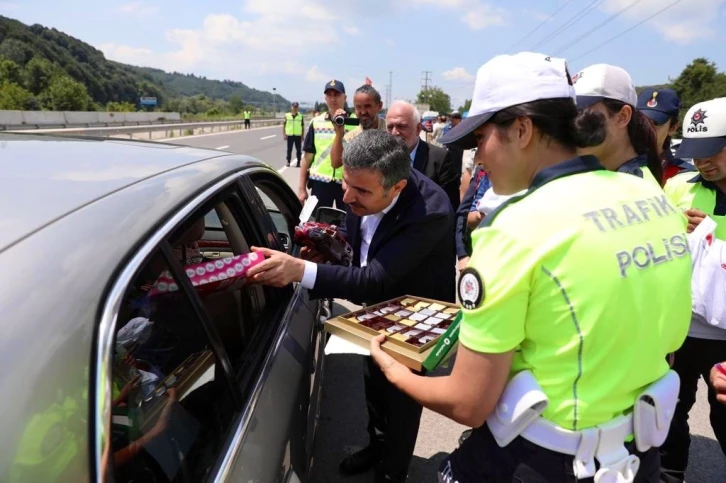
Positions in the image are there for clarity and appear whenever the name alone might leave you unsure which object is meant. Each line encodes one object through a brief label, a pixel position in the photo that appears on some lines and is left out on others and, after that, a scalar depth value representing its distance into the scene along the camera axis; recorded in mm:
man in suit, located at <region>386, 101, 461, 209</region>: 3740
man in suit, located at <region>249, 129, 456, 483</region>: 1843
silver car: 731
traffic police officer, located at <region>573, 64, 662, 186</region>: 2012
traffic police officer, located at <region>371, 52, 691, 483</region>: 953
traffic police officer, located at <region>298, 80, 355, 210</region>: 4629
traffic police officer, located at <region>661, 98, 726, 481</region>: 2004
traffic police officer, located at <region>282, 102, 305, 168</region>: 13680
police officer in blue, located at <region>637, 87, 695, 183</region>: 2807
